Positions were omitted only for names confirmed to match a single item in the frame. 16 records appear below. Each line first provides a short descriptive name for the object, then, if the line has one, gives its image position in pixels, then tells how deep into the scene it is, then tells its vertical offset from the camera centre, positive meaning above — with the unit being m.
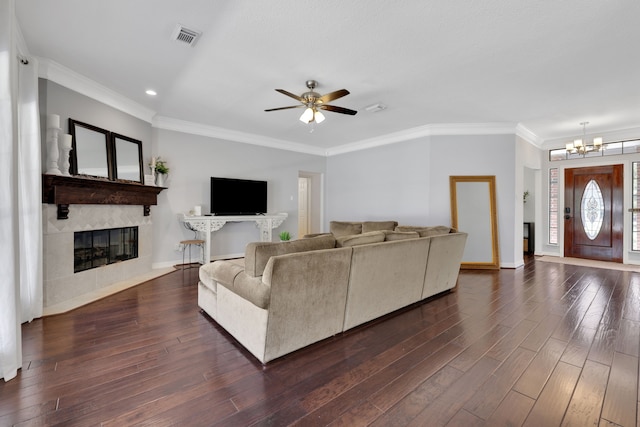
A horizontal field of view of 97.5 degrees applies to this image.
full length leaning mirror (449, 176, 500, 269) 5.34 -0.08
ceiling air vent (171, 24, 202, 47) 2.49 +1.62
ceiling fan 3.44 +1.35
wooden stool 4.85 -0.54
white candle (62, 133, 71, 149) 3.17 +0.82
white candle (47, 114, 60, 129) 3.06 +1.00
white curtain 1.82 +0.07
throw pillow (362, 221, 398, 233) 5.31 -0.28
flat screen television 5.47 +0.31
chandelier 5.12 +1.20
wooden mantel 3.08 +0.26
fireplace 3.13 -0.53
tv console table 4.96 -0.18
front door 5.67 -0.06
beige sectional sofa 1.98 -0.63
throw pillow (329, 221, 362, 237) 5.56 -0.34
